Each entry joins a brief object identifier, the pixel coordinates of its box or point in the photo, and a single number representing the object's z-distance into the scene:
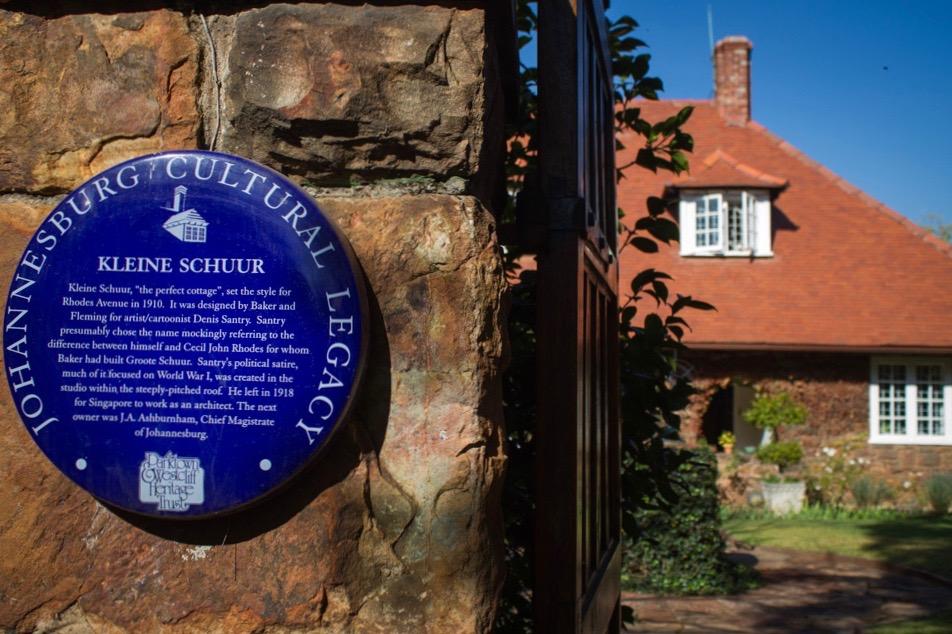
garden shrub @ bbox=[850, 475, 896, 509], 15.55
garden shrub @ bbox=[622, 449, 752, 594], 9.27
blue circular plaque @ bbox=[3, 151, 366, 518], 1.56
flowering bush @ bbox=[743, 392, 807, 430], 15.92
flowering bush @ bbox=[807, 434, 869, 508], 15.66
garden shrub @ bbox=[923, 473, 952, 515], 15.22
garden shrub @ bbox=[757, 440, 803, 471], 15.66
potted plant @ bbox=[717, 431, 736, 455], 16.61
